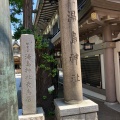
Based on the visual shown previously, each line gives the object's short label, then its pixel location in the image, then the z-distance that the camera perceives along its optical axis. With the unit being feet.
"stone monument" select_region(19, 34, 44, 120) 10.22
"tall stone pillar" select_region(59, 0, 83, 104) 10.62
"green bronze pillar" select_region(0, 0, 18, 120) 3.22
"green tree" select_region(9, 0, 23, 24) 21.70
